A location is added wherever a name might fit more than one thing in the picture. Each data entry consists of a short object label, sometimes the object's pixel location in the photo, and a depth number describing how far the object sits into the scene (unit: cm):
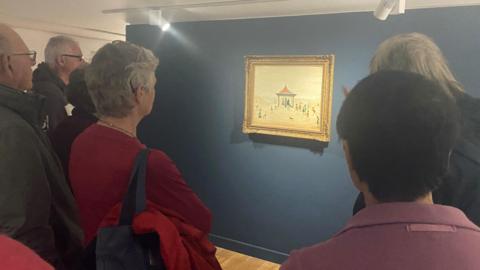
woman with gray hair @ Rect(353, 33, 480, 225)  106
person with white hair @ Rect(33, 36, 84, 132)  283
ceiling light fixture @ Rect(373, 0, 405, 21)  232
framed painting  305
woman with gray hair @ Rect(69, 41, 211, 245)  120
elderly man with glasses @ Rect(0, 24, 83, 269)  129
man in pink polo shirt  63
